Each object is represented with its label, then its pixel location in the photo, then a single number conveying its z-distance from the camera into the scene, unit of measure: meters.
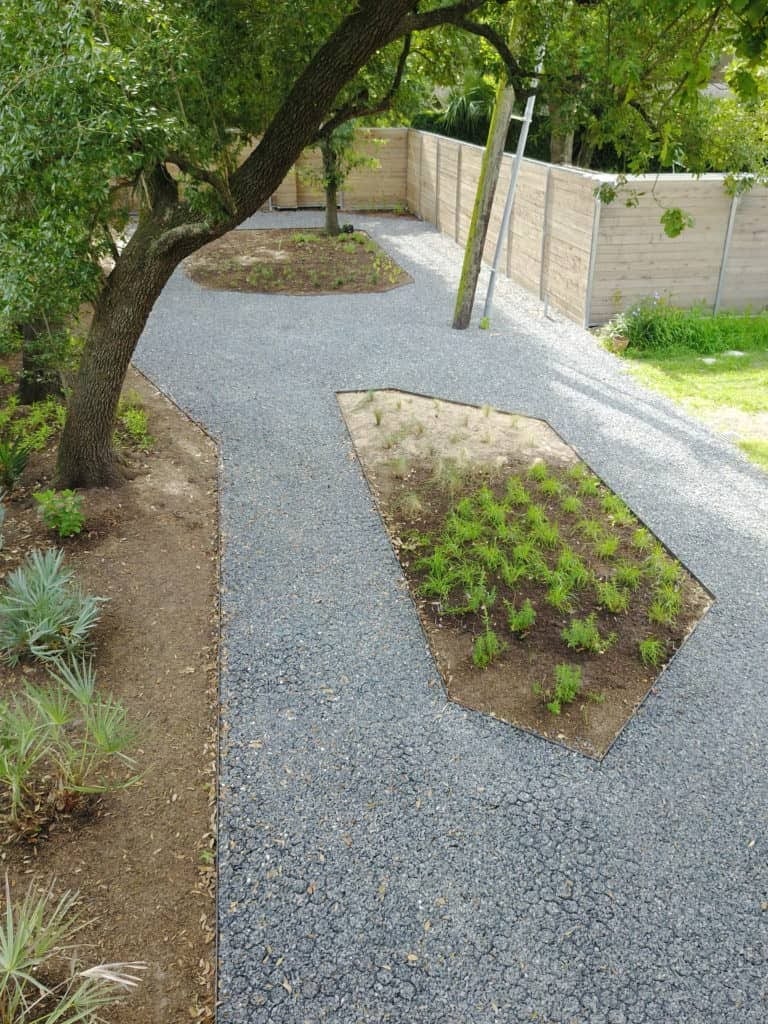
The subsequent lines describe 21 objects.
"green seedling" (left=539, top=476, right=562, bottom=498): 5.88
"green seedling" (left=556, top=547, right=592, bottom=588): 4.81
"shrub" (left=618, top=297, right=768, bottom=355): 8.99
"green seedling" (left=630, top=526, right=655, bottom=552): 5.15
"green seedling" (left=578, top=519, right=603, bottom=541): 5.30
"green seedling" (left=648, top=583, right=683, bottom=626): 4.48
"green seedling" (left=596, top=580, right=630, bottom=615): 4.57
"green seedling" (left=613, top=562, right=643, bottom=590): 4.80
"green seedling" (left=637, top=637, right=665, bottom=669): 4.17
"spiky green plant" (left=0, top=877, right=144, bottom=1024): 2.28
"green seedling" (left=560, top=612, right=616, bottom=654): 4.23
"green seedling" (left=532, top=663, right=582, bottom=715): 3.85
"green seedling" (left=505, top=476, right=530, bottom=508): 5.72
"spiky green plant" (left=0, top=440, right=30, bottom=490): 5.65
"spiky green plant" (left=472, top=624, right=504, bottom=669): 4.12
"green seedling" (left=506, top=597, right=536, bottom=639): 4.34
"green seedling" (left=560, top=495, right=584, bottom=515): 5.60
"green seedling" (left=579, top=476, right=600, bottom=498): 5.86
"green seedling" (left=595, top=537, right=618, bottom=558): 5.05
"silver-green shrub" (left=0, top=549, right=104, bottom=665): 3.97
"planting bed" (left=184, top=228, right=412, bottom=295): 11.84
